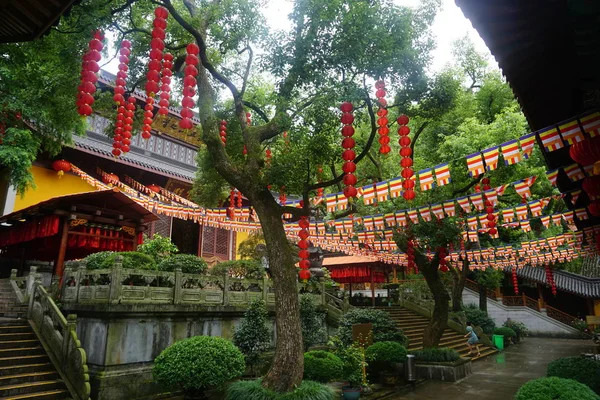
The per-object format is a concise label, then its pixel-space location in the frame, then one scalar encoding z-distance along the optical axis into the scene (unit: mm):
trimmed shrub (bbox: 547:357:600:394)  7797
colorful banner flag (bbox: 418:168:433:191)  9742
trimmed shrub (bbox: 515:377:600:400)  5312
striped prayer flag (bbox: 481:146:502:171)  8492
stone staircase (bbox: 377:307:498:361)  18047
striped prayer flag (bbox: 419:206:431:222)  12564
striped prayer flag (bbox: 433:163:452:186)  9453
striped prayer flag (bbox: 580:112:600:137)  5223
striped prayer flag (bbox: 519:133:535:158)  6706
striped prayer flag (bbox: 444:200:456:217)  12016
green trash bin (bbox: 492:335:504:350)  21458
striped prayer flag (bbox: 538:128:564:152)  5785
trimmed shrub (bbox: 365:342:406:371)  11906
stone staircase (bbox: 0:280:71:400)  7941
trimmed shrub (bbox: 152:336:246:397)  7930
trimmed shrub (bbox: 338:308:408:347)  13359
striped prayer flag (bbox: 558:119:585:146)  5465
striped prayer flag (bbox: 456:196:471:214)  11625
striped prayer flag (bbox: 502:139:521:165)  7773
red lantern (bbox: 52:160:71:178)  14823
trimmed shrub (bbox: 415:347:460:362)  13225
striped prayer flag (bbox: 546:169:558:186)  7788
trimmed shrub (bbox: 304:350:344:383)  9695
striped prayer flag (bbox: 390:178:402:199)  10250
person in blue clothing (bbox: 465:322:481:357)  18234
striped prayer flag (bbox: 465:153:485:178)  8742
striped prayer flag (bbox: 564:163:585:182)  6824
